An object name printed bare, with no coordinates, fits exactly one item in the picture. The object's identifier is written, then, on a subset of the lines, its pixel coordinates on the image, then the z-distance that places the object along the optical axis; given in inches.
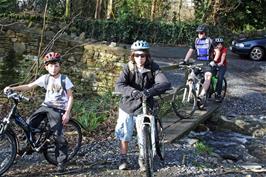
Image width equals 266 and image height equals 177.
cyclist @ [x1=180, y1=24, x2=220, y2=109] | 387.5
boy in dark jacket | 217.5
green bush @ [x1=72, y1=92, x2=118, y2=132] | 313.8
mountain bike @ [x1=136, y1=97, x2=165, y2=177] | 220.2
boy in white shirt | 224.6
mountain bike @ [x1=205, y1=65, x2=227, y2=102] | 416.1
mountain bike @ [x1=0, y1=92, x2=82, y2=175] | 213.2
